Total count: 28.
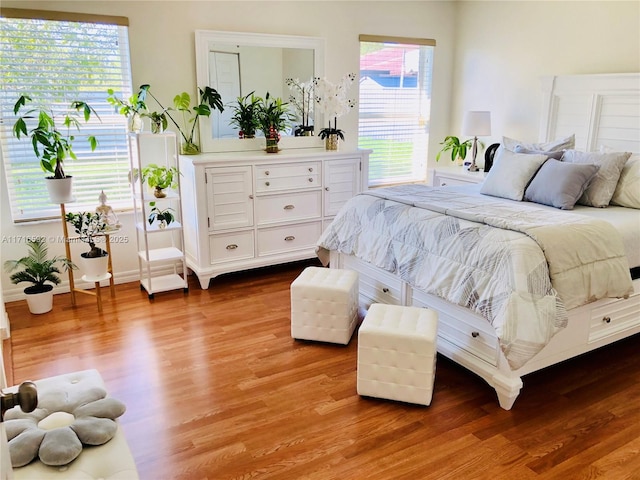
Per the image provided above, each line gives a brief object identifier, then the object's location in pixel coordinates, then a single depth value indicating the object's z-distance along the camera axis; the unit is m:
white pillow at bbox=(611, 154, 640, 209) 3.22
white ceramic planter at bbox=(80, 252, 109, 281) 3.58
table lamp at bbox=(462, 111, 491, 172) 4.75
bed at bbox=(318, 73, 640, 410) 2.38
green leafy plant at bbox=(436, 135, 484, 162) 5.06
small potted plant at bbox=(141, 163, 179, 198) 3.72
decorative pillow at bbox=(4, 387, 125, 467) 1.47
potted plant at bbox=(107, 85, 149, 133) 3.57
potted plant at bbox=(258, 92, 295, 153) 4.29
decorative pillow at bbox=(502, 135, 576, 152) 3.70
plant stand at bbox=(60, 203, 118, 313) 3.59
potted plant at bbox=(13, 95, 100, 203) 3.29
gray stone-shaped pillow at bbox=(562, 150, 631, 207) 3.27
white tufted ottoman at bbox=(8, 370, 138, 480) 1.43
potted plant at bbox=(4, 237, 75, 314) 3.51
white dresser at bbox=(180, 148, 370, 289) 3.91
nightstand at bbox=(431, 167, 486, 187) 4.52
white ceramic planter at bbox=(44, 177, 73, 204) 3.44
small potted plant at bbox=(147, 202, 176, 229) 3.83
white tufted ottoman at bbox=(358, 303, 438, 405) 2.42
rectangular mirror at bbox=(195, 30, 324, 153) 4.11
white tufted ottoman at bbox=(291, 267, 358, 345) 3.01
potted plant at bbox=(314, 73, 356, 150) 4.45
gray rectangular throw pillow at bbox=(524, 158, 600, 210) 3.19
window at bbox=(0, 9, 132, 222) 3.48
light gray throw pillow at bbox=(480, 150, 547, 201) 3.44
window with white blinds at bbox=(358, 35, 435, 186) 4.99
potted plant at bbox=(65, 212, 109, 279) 3.58
